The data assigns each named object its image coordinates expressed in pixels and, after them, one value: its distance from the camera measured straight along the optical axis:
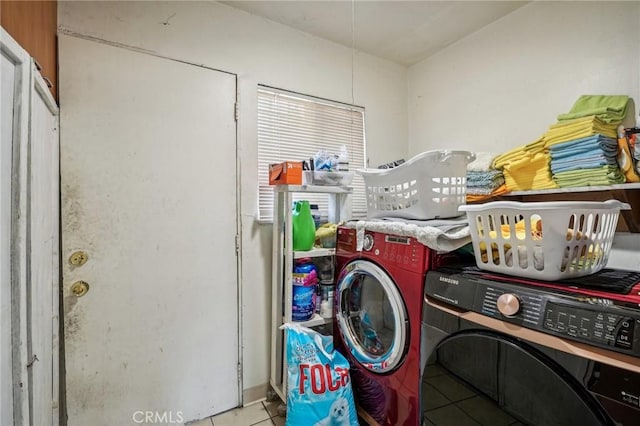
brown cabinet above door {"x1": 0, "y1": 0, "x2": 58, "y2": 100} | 0.87
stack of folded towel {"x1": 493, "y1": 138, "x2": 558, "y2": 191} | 1.49
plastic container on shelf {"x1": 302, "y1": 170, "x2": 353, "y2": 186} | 1.73
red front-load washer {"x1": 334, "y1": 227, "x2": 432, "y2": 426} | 1.23
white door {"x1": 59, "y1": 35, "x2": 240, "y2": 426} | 1.45
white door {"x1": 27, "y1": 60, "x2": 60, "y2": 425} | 0.92
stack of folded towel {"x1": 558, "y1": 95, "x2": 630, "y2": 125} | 1.34
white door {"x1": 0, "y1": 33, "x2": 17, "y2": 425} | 0.71
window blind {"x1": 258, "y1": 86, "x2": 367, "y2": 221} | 1.95
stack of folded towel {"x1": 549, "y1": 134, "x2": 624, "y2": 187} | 1.28
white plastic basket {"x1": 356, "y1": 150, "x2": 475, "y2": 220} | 1.33
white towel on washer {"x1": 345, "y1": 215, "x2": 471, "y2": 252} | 1.15
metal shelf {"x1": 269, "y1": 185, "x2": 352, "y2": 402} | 1.68
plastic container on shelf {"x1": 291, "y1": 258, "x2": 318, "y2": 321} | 1.71
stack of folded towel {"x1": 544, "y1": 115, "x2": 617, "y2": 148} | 1.32
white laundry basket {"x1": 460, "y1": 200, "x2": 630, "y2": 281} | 0.86
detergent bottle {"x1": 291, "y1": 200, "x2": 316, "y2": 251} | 1.75
